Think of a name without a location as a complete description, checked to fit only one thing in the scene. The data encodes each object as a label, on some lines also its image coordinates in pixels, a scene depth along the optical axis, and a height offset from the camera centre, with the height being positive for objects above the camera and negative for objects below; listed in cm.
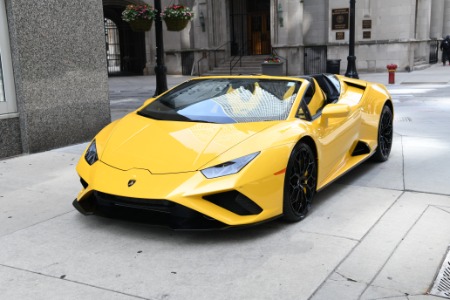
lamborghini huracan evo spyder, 399 -88
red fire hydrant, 1902 -102
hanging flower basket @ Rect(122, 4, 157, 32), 1347 +98
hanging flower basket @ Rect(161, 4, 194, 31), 1391 +97
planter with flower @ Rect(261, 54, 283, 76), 2158 -74
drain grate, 325 -157
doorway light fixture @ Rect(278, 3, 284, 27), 2623 +177
